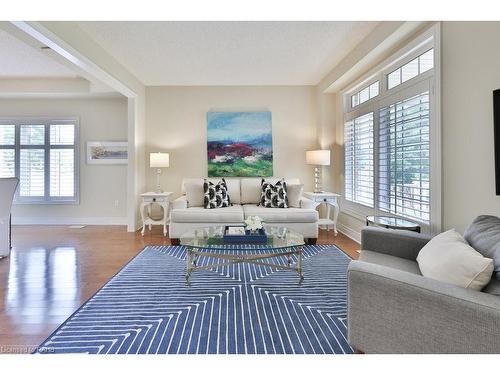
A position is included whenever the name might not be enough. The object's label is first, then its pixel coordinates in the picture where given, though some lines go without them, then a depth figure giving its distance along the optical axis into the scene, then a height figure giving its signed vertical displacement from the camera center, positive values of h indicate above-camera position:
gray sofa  1.11 -0.54
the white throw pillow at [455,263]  1.28 -0.37
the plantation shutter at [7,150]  5.50 +0.75
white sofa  3.89 -0.41
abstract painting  5.17 +0.84
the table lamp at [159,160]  4.79 +0.49
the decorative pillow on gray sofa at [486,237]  1.39 -0.27
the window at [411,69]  2.73 +1.27
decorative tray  2.69 -0.48
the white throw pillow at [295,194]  4.31 -0.08
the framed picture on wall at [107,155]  5.51 +0.65
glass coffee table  2.51 -0.51
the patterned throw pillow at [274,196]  4.27 -0.11
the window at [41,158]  5.50 +0.59
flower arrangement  2.91 -0.37
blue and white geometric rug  1.66 -0.89
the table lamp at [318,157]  4.61 +0.52
